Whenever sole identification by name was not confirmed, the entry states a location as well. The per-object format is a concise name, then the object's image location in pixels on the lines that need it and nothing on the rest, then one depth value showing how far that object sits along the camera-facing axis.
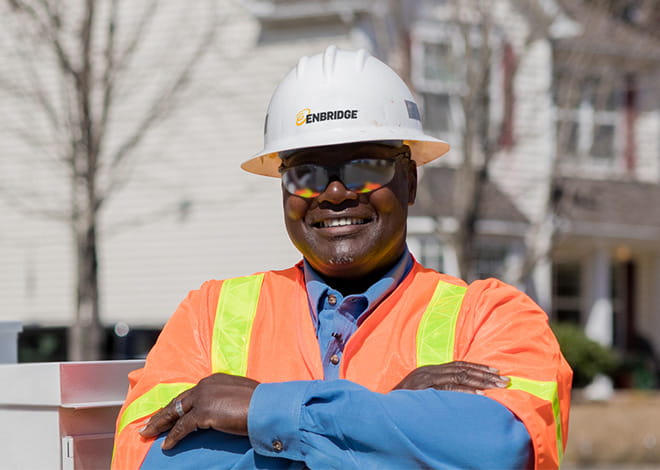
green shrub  13.17
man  2.08
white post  15.23
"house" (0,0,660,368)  11.09
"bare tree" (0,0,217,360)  8.24
